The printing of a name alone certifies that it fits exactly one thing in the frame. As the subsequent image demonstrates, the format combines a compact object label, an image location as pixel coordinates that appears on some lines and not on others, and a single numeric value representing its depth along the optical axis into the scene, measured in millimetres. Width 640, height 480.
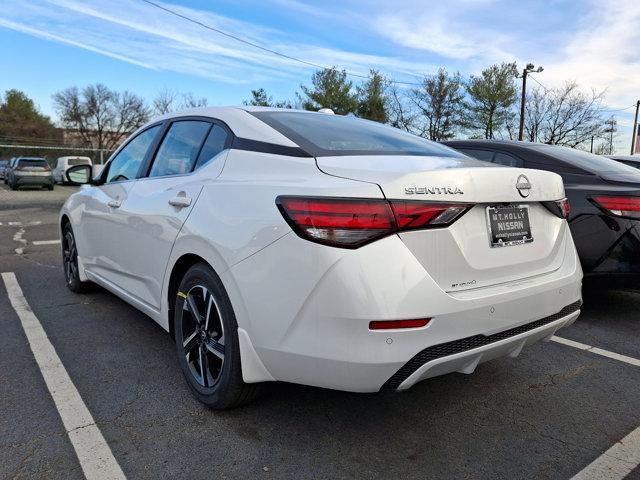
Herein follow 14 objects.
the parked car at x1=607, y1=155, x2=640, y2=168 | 6348
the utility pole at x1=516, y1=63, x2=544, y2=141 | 31438
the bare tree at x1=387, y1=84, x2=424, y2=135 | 40812
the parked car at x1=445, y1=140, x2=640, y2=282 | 3932
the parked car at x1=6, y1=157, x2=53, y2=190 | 23891
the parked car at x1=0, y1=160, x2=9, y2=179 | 36931
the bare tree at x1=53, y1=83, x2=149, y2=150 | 65938
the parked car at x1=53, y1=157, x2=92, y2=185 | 26500
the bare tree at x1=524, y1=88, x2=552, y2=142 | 36969
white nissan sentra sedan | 1945
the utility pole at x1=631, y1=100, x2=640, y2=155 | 24189
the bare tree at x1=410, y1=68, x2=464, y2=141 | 39562
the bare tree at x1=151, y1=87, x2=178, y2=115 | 55212
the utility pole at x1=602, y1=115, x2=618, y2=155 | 36994
